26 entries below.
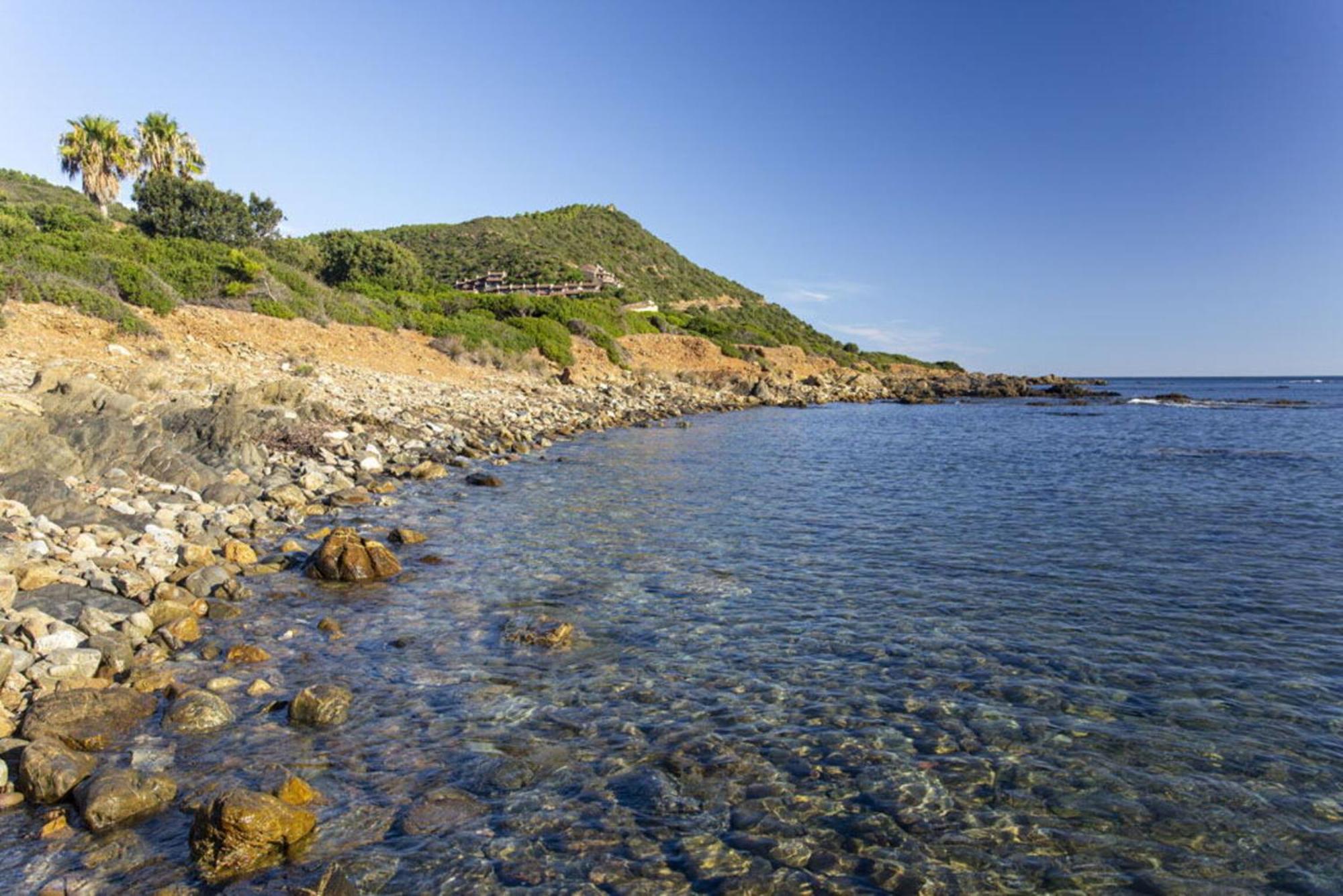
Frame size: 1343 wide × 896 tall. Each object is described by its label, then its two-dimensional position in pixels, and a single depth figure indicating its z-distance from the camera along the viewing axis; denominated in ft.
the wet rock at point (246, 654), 28.09
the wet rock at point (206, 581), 33.99
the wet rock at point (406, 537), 45.11
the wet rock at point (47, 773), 19.22
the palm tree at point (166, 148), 171.42
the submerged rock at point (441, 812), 18.89
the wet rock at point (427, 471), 65.92
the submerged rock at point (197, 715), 23.06
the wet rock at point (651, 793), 19.83
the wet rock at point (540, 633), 30.71
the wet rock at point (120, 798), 18.30
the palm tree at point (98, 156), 162.40
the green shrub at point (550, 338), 160.04
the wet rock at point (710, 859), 17.34
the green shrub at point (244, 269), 117.70
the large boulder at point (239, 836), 17.03
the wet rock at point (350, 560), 37.70
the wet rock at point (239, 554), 38.93
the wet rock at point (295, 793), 19.35
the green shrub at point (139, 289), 95.35
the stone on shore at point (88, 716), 21.85
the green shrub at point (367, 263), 173.17
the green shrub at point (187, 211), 144.56
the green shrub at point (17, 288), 80.38
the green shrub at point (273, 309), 111.65
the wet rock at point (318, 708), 23.90
